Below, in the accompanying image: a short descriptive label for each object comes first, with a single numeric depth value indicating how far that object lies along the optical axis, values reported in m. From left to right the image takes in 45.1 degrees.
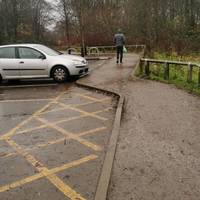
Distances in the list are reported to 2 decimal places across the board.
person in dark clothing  12.46
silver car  9.74
